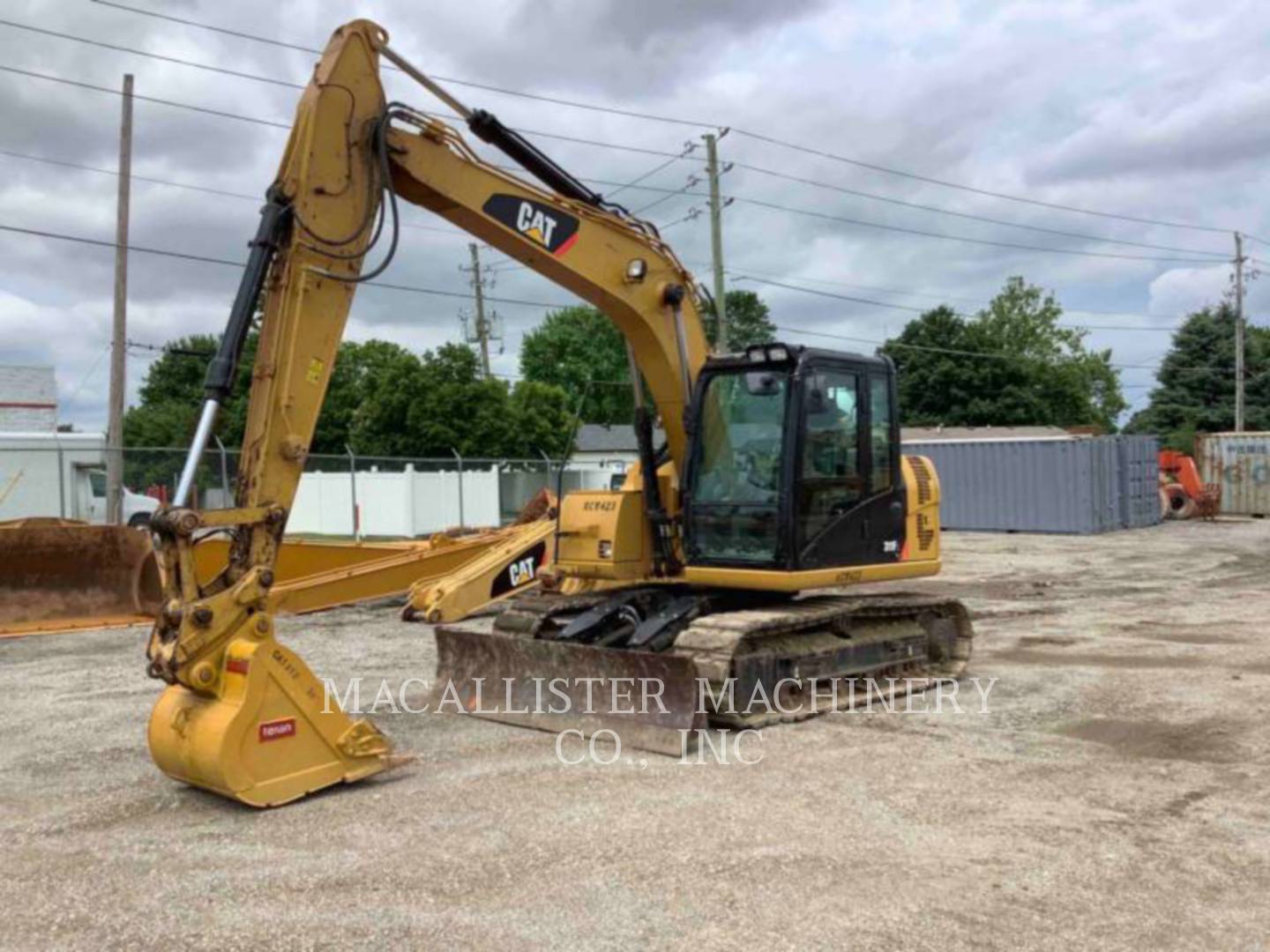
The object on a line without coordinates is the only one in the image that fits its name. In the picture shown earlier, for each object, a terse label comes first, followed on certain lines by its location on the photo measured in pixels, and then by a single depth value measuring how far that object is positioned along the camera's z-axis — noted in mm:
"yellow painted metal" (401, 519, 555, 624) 11945
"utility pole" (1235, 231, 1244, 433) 44719
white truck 19703
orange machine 30078
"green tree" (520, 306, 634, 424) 67438
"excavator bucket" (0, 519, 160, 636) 11867
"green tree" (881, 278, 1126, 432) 52625
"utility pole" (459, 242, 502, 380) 48156
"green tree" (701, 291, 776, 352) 65137
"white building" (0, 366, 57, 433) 36469
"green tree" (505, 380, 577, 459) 40031
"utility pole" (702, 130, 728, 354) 27031
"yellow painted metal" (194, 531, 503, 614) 12352
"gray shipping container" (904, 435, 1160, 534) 25750
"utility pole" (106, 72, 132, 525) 19188
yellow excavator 5676
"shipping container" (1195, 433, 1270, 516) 30641
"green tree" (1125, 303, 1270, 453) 50844
